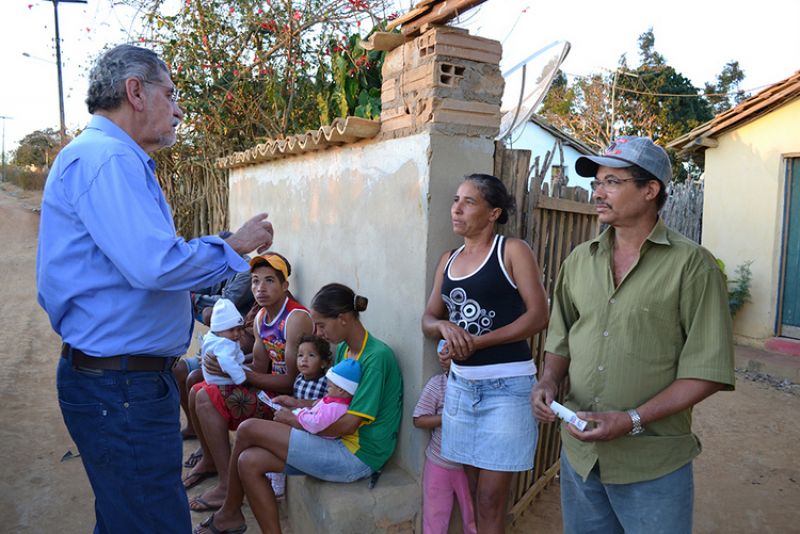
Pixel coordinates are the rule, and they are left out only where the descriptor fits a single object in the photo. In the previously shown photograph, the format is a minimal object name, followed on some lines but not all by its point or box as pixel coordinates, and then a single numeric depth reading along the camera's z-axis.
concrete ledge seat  2.79
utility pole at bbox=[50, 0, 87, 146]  15.41
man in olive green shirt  1.85
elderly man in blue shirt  1.91
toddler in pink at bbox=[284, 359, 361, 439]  2.90
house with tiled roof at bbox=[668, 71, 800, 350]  7.34
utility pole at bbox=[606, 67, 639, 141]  20.26
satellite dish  3.95
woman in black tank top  2.61
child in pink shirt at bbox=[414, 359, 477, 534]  2.88
